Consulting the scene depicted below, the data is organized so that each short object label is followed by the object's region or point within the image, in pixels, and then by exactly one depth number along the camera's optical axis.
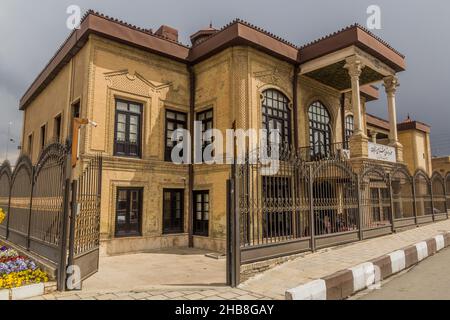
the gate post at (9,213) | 10.07
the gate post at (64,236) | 5.48
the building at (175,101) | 11.35
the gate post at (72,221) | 5.67
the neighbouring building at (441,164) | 32.22
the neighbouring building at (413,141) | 27.02
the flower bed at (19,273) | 5.41
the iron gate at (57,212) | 5.77
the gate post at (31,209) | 7.65
